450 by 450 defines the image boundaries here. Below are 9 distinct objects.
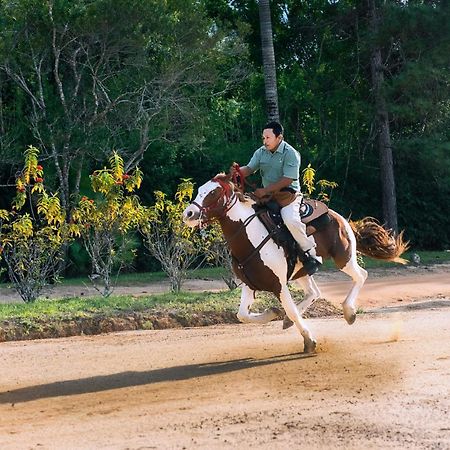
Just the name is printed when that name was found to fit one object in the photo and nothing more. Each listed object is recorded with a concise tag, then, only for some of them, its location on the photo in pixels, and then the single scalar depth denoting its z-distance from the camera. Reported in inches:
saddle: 440.1
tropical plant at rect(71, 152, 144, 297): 606.9
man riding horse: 439.2
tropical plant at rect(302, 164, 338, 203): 669.3
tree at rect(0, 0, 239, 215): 848.3
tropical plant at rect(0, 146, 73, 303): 596.1
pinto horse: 421.7
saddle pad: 458.0
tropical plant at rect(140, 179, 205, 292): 637.9
